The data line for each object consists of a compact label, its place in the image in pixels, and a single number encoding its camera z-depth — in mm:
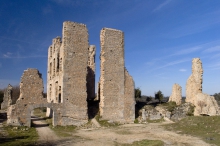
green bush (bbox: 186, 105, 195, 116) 17608
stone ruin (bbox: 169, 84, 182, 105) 20031
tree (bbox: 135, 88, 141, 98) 29270
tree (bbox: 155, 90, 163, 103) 26618
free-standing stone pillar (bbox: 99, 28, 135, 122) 15041
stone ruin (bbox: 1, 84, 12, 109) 22891
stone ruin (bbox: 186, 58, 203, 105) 18860
